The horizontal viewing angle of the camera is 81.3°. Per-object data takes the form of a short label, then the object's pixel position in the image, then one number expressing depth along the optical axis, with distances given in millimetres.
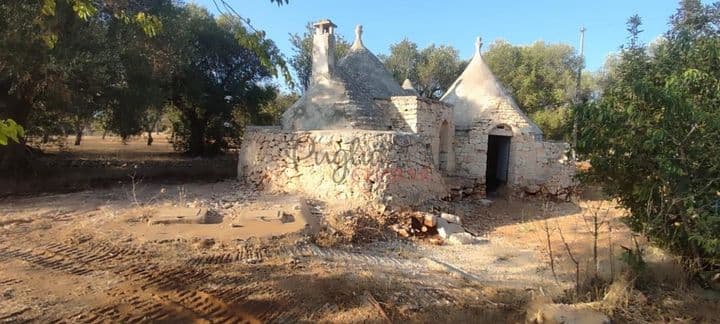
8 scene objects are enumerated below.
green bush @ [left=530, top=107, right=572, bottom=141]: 21703
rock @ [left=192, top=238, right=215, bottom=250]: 6039
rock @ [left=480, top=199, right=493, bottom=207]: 13018
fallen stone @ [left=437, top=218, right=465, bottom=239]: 8917
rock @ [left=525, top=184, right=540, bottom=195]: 13789
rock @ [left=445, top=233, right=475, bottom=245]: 8594
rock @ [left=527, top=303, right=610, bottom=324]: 3852
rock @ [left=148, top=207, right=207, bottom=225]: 6828
